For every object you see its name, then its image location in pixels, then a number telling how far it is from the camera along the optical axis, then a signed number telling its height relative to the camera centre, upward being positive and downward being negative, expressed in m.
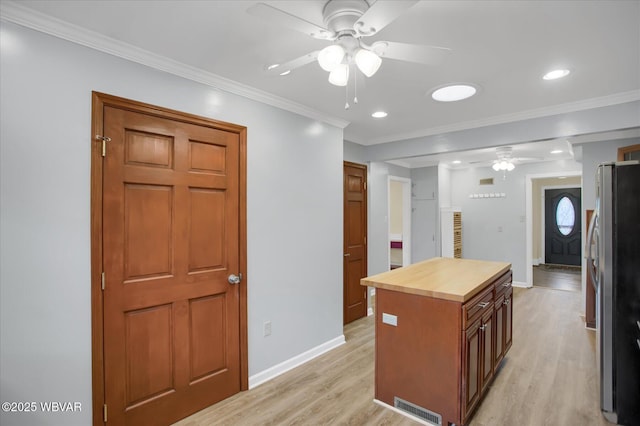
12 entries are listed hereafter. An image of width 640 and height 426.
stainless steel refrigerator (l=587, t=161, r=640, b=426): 2.21 -0.57
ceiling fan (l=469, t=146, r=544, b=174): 5.02 +0.91
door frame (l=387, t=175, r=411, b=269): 6.45 -0.21
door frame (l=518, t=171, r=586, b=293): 6.21 -0.28
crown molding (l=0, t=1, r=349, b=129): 1.66 +1.01
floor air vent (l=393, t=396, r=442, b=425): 2.19 -1.40
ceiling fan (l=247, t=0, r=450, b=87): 1.38 +0.76
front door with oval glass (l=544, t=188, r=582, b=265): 8.44 -0.37
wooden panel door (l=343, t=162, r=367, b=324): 4.29 -0.38
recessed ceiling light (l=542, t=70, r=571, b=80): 2.35 +1.02
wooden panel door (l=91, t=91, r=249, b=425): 1.89 -0.24
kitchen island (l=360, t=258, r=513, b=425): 2.08 -0.90
